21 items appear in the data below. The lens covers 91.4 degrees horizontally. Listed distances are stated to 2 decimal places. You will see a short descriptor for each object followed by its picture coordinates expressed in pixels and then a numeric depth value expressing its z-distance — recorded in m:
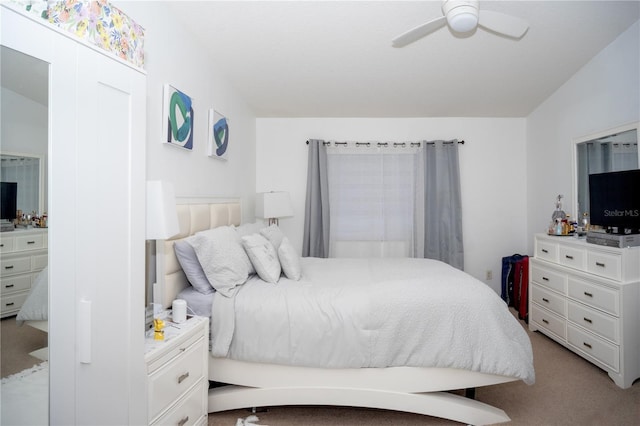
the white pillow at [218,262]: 1.87
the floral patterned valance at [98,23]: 0.88
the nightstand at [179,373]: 1.26
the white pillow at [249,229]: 2.51
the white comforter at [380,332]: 1.72
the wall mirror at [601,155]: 2.57
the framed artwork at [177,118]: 1.94
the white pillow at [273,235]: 2.58
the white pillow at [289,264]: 2.24
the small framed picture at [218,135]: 2.60
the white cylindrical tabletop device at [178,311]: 1.61
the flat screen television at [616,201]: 2.34
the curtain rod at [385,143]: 4.10
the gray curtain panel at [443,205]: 4.03
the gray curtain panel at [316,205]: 4.04
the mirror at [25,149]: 0.80
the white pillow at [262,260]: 2.11
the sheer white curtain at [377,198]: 4.10
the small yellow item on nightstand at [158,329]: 1.37
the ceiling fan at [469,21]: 1.74
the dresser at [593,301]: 2.19
